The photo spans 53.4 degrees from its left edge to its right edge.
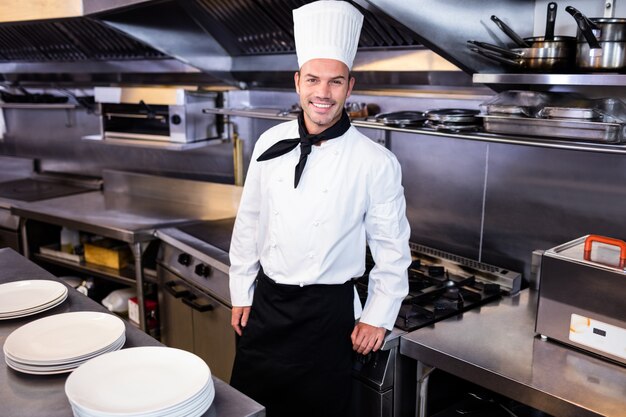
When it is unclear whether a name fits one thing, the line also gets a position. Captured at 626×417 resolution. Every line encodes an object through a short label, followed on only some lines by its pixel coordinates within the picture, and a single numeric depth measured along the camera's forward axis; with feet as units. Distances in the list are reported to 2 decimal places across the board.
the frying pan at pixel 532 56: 6.08
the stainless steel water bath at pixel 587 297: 5.50
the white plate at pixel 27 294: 5.73
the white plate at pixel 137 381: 3.99
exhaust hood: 8.22
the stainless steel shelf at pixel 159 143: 11.35
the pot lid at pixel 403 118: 7.28
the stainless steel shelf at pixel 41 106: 13.87
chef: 6.26
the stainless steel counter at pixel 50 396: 4.11
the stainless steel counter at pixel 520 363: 5.09
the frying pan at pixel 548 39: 6.08
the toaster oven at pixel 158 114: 11.30
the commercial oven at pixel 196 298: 8.76
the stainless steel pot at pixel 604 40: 5.50
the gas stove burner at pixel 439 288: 6.72
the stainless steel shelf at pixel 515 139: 5.46
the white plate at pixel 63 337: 4.69
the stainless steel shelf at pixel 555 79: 5.36
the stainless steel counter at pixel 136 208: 10.59
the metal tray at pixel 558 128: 5.58
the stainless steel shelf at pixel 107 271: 10.53
